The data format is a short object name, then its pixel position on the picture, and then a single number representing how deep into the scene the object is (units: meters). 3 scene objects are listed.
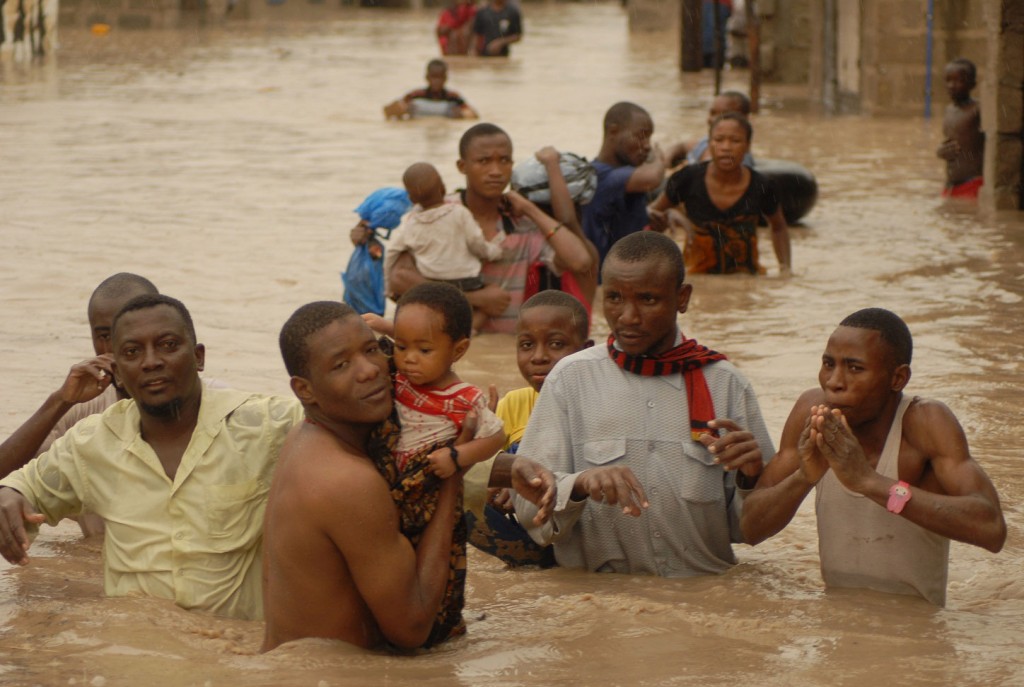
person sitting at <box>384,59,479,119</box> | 20.36
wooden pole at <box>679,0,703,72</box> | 26.50
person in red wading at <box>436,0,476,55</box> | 30.97
